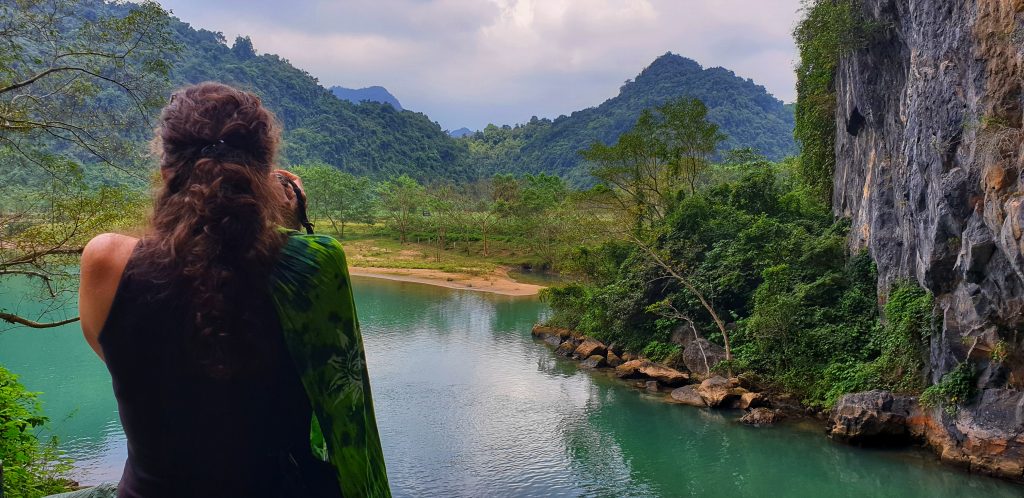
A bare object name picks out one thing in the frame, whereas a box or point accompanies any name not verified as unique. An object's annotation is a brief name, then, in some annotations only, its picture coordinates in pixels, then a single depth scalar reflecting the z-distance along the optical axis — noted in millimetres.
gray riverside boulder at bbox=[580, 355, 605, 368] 13883
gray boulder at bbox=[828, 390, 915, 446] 8727
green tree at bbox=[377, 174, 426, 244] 33812
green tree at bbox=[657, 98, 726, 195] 17609
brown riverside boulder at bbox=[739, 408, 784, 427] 9938
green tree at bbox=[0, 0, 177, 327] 5188
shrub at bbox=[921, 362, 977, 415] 7742
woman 893
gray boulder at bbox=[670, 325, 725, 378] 12156
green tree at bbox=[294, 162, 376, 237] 34781
